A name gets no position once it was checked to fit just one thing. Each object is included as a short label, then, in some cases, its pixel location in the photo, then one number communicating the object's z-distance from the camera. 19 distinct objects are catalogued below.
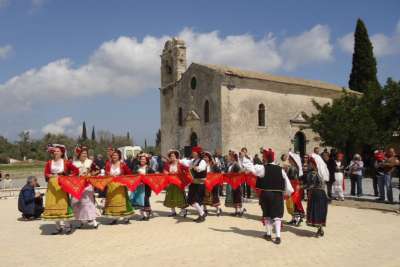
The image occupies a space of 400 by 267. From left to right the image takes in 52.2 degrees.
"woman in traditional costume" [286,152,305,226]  9.55
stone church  29.39
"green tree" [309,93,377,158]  22.88
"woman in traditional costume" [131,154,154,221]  10.68
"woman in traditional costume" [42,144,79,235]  8.86
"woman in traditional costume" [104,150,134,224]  9.64
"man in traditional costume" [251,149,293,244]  7.93
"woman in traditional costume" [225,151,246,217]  11.05
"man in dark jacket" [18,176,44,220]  11.27
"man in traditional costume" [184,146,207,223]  10.30
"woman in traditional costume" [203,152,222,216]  11.01
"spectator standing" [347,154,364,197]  14.52
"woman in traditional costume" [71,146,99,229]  9.41
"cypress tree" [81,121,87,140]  73.91
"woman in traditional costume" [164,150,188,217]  10.84
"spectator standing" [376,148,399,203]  12.34
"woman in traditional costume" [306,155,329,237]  8.17
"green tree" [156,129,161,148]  70.34
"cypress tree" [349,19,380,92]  36.84
